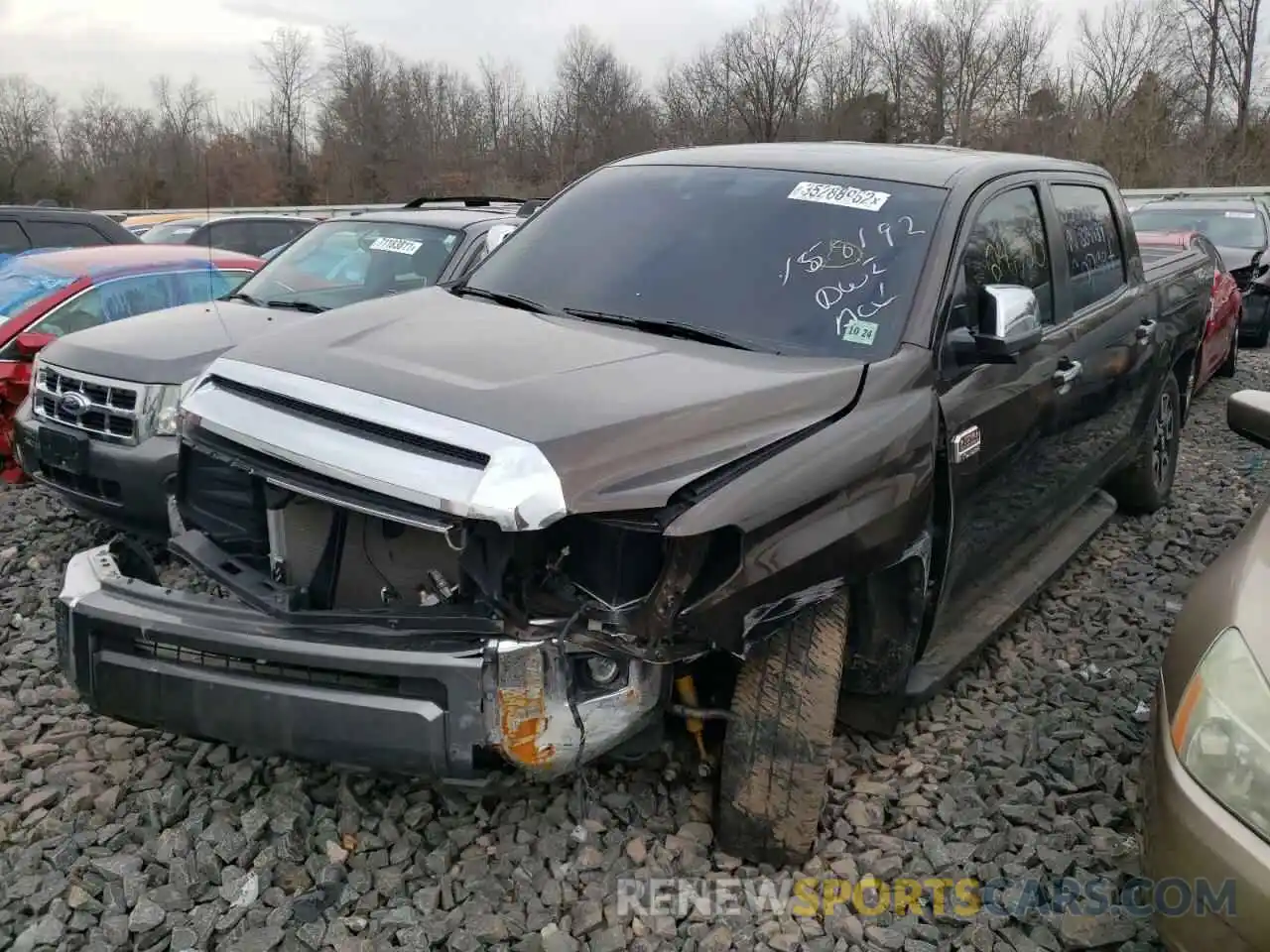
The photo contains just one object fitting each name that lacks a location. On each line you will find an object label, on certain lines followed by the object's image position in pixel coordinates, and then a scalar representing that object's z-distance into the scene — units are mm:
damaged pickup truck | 2270
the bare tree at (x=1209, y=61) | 38656
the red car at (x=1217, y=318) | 8180
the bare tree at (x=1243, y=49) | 38406
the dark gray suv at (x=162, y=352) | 4281
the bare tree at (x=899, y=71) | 43469
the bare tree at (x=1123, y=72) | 39062
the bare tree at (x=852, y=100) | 41531
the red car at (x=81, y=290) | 5715
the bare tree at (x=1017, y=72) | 41156
